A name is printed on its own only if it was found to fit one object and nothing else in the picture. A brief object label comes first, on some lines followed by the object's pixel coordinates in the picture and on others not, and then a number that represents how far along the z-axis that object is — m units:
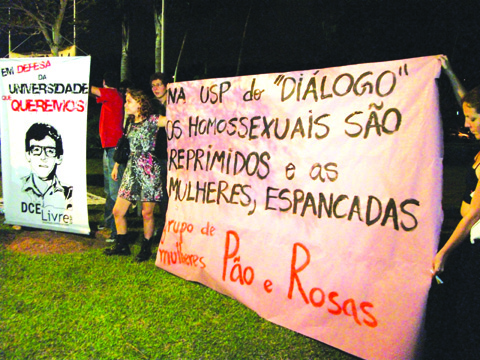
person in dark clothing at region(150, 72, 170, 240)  4.89
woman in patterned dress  4.77
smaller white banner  5.38
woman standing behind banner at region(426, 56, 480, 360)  2.53
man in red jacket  5.60
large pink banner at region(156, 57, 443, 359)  2.78
